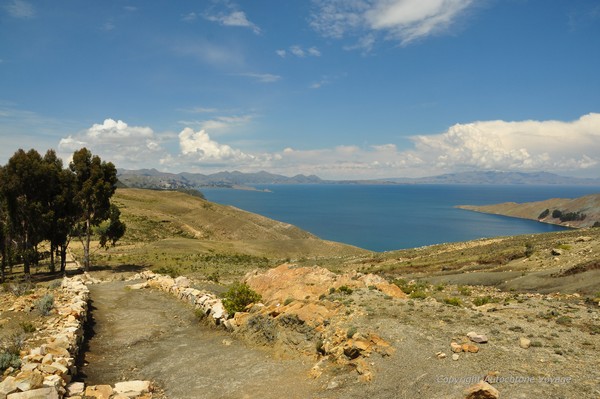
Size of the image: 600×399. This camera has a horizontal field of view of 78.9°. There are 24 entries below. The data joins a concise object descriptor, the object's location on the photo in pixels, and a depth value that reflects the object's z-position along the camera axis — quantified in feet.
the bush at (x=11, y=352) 38.19
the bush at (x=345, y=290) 63.83
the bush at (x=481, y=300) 65.21
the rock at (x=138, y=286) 97.42
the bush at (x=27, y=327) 50.34
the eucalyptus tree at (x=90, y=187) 129.70
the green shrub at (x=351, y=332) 45.37
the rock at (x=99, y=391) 36.91
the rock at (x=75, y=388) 36.47
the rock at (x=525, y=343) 40.63
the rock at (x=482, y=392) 29.89
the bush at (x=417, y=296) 63.27
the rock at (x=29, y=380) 33.66
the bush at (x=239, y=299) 64.28
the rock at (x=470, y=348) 39.89
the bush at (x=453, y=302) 60.31
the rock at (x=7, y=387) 32.99
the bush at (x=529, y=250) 123.85
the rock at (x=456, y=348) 40.11
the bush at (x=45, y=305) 59.06
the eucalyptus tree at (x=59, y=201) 124.36
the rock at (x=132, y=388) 39.11
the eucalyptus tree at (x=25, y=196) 117.08
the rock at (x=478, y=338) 41.52
